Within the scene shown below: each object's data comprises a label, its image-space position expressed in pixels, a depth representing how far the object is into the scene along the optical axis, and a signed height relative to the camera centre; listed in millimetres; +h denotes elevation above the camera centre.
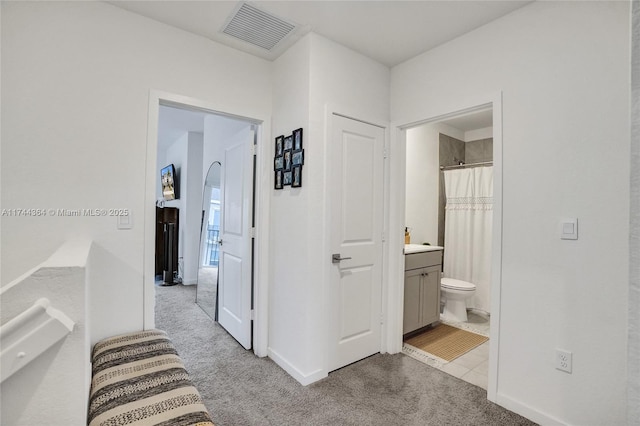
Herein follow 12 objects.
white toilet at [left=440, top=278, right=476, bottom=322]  3494 -964
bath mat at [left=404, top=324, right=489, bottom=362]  2811 -1250
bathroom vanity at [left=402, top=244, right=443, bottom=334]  3055 -745
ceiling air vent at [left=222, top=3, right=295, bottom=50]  2090 +1321
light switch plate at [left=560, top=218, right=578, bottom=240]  1757 -76
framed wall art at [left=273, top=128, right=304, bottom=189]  2340 +403
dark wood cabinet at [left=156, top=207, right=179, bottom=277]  5281 -430
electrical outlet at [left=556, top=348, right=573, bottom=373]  1761 -827
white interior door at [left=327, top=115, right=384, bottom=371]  2438 -227
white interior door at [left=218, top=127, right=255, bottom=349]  2791 -266
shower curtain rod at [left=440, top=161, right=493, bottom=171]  3936 +639
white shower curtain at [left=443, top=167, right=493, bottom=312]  3904 -189
